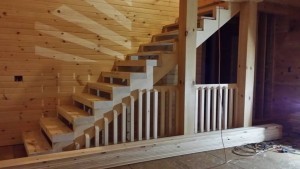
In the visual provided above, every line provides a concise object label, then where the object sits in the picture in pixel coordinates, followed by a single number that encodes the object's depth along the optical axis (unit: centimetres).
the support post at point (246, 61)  384
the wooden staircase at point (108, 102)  291
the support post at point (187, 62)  340
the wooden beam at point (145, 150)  257
